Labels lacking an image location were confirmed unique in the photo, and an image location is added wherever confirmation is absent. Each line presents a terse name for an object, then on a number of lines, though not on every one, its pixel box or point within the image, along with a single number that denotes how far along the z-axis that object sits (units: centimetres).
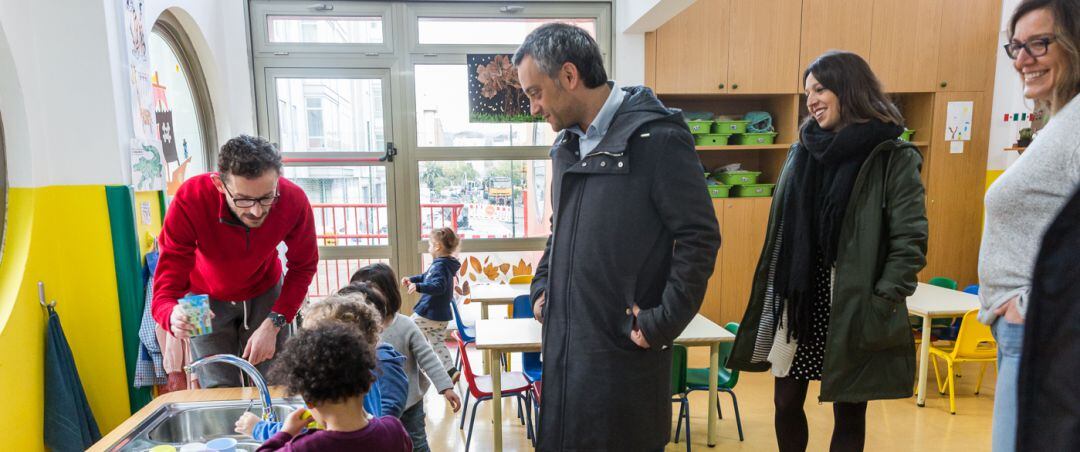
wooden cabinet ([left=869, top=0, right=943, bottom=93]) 405
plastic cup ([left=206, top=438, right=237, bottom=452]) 123
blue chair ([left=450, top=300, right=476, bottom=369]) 316
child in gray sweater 183
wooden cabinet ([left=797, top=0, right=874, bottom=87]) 397
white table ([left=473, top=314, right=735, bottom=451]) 236
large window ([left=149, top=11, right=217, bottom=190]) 296
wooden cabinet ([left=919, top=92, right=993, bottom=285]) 422
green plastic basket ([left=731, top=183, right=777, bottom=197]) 414
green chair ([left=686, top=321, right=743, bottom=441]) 267
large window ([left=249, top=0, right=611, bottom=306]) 383
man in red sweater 157
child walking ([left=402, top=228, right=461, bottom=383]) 317
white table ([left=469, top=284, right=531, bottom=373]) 330
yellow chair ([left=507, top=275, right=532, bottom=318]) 361
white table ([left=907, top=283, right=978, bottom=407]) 290
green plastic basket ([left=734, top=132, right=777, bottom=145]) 408
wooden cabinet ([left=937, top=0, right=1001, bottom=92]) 412
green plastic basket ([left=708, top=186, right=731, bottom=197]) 411
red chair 246
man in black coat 118
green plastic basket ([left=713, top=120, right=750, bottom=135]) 404
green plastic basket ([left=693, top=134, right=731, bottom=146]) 403
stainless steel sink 144
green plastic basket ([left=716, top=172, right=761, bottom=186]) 411
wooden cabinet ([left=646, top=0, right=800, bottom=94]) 390
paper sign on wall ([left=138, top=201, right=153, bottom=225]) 246
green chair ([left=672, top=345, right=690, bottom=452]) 242
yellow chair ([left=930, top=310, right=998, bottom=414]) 294
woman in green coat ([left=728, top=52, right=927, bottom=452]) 159
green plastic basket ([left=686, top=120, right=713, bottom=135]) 397
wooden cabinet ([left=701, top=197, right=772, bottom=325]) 412
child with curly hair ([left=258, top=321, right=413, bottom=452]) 106
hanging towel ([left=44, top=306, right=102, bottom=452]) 211
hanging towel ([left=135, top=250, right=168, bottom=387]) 235
